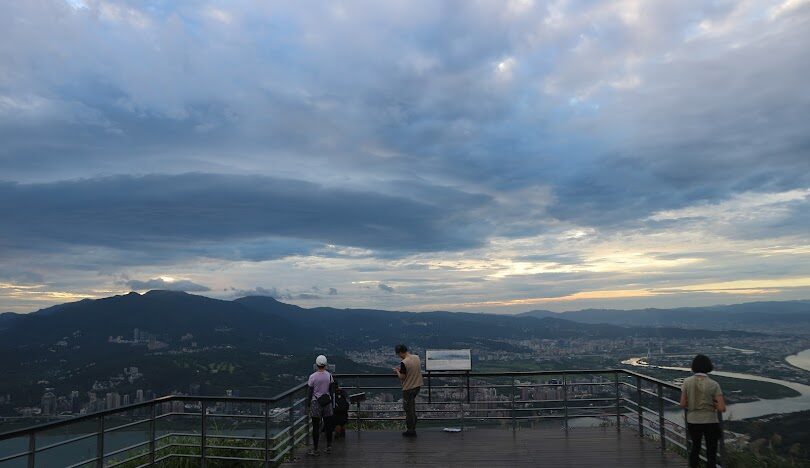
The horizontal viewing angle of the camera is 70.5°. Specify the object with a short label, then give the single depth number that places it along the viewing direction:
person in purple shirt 10.40
